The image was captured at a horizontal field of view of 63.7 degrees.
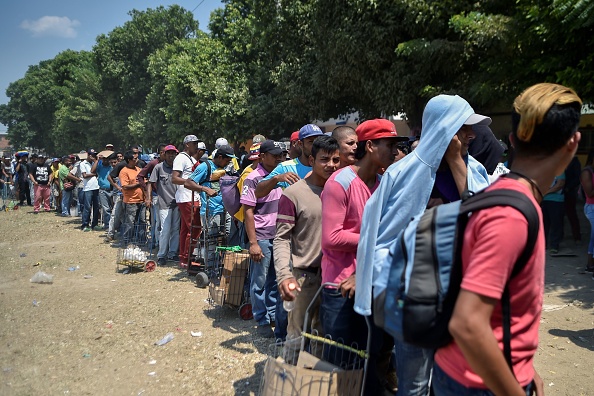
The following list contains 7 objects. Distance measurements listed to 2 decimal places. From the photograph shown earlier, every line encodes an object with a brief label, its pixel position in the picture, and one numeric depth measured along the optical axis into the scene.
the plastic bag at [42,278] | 7.72
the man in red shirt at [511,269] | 1.31
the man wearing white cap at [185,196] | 7.81
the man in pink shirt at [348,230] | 2.71
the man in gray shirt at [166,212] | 8.59
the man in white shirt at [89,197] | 12.76
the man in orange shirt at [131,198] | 10.27
